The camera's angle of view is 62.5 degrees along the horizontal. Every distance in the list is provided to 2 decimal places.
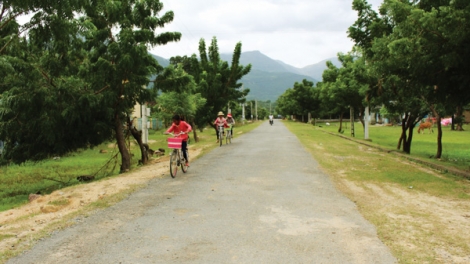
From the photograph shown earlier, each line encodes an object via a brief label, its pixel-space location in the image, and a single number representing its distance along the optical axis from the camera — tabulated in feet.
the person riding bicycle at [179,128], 35.88
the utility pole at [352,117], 103.50
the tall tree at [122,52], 39.11
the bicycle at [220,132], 66.82
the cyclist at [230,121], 71.72
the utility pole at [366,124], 90.36
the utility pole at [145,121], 60.44
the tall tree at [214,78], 91.40
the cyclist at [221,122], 66.95
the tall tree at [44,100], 31.86
